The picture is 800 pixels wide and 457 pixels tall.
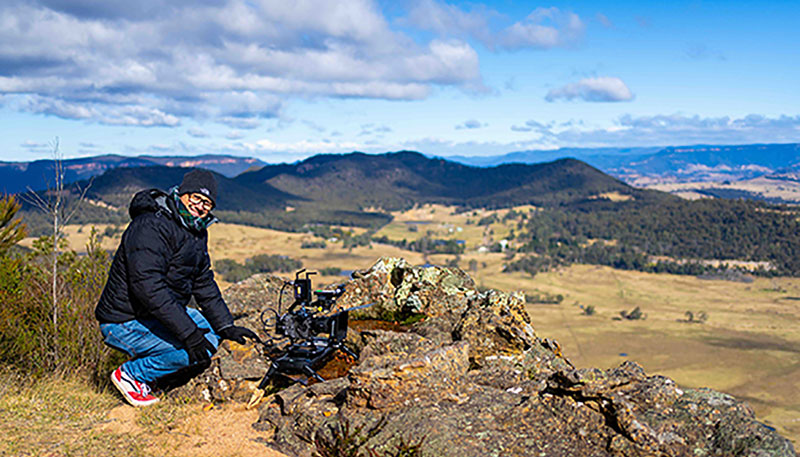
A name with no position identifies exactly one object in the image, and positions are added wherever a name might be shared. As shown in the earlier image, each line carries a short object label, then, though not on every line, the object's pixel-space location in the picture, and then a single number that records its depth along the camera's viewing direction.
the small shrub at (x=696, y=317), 100.88
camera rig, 7.50
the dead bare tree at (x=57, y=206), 8.09
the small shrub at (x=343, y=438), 5.62
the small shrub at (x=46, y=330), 8.11
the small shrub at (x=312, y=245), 160.44
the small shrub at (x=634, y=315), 102.25
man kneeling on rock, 5.92
